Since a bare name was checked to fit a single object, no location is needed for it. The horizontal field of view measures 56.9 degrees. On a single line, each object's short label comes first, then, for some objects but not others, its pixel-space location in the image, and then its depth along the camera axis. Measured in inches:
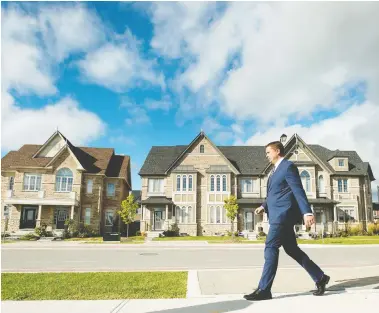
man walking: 187.0
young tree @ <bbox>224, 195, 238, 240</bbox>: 1167.6
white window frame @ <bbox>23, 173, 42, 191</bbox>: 1330.0
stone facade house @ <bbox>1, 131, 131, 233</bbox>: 1305.4
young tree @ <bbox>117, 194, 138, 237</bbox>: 1218.6
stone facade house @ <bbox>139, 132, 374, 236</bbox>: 1337.4
